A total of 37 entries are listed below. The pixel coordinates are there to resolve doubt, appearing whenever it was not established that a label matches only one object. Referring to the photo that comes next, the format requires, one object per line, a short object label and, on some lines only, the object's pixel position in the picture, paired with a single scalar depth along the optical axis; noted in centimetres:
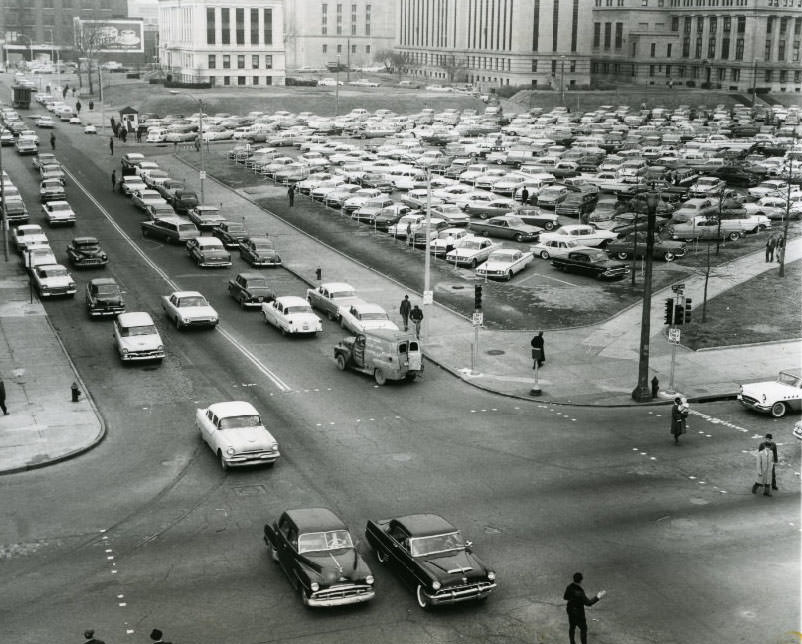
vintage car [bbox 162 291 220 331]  4300
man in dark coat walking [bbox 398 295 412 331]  4394
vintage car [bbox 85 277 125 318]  4481
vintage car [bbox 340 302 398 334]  4216
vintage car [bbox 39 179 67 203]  7038
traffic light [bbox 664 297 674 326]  3703
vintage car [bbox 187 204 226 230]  6369
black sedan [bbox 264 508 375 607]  2067
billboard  18775
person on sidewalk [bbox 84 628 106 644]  1777
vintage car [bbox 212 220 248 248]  5959
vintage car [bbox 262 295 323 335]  4244
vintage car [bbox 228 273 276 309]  4684
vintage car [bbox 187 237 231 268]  5447
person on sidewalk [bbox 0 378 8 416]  3247
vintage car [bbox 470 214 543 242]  6241
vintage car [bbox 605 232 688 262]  5712
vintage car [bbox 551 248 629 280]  5297
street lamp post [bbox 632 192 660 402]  3519
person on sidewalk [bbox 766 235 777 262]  5625
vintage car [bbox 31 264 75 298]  4784
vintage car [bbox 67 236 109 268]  5400
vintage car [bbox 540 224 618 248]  5966
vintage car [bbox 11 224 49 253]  5603
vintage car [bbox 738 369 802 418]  3381
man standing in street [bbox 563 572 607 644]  1920
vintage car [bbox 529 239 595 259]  5569
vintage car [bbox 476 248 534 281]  5316
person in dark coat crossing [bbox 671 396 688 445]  3084
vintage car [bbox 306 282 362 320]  4538
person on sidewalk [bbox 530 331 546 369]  3709
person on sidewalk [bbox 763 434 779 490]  2672
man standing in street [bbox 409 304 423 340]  4203
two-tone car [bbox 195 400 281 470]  2831
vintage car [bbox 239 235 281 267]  5559
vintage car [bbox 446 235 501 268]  5634
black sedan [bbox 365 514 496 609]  2069
